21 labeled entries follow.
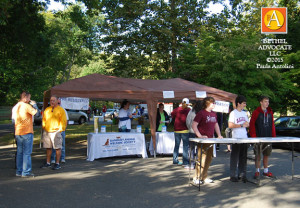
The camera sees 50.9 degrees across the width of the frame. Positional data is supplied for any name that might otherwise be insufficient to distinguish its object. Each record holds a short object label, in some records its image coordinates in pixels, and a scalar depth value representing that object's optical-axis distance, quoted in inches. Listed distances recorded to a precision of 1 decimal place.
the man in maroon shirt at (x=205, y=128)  251.0
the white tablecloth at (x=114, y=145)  389.7
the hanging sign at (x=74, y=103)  437.4
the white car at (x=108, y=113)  1624.0
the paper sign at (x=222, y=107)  455.7
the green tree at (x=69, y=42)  1022.7
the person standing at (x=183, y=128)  331.3
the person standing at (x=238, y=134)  270.4
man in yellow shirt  314.2
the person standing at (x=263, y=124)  278.1
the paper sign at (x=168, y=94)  414.9
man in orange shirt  276.5
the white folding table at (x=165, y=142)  427.8
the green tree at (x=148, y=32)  903.1
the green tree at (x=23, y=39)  540.7
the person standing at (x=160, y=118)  466.9
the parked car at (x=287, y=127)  510.1
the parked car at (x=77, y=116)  1100.5
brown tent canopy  400.8
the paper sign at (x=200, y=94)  431.8
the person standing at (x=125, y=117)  438.0
